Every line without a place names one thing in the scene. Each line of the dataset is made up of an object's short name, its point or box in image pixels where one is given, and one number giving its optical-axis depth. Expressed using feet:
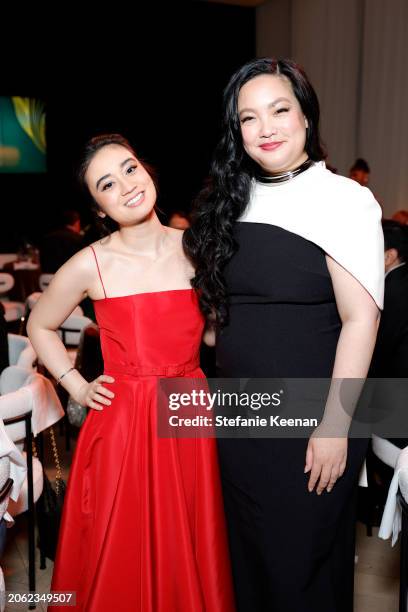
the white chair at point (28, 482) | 7.70
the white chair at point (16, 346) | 10.26
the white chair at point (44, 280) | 18.24
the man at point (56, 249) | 20.07
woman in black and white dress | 5.23
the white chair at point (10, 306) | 17.47
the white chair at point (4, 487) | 5.76
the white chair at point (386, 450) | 7.54
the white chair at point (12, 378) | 9.14
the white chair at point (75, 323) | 13.28
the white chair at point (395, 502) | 5.18
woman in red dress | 6.04
